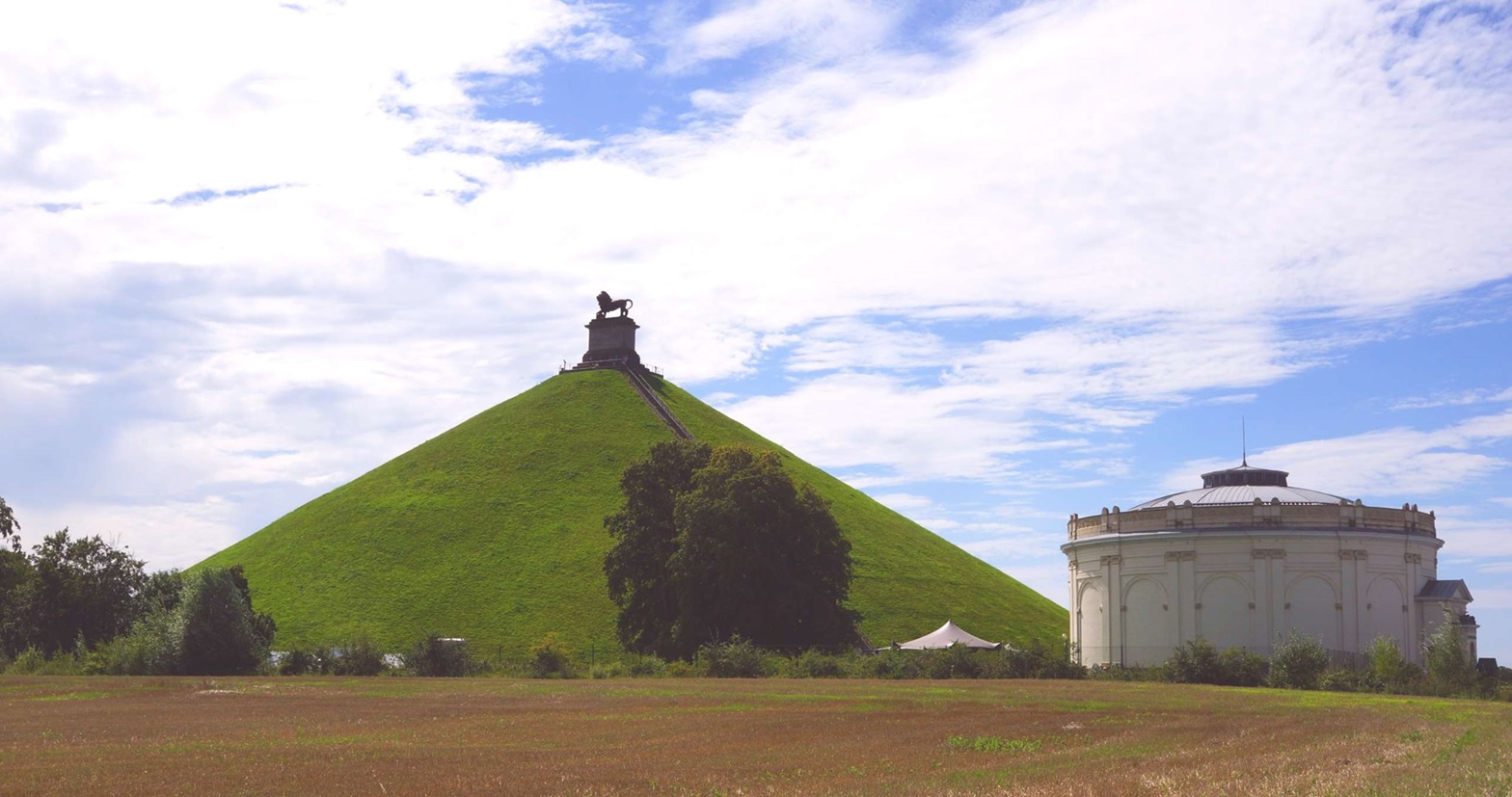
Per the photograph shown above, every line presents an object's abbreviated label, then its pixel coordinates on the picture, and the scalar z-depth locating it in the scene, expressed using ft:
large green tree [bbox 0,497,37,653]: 239.30
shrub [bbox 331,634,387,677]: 192.03
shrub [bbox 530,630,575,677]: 195.31
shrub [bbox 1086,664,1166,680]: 180.96
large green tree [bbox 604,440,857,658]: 212.64
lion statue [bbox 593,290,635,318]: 455.22
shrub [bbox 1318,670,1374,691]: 165.78
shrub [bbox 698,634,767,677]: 184.85
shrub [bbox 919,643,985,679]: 183.62
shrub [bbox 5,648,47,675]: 200.75
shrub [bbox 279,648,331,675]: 192.24
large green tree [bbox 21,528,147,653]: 238.07
